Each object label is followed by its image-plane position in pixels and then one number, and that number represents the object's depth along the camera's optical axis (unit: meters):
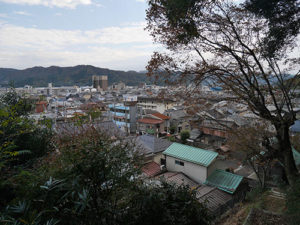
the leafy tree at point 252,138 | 7.87
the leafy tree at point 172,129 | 24.78
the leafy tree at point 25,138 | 4.75
